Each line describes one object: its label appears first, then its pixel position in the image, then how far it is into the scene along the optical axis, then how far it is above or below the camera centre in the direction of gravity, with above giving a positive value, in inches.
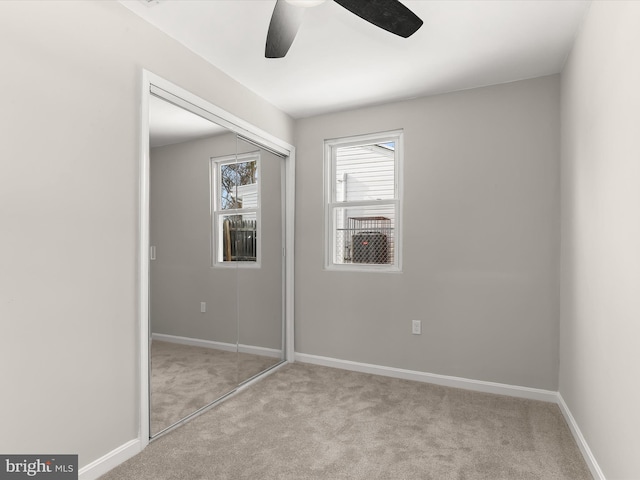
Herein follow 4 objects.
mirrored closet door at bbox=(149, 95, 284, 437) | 92.8 -6.0
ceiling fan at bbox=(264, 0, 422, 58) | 63.0 +38.9
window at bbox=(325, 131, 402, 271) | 137.9 +14.5
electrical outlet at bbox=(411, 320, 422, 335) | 130.3 -29.3
